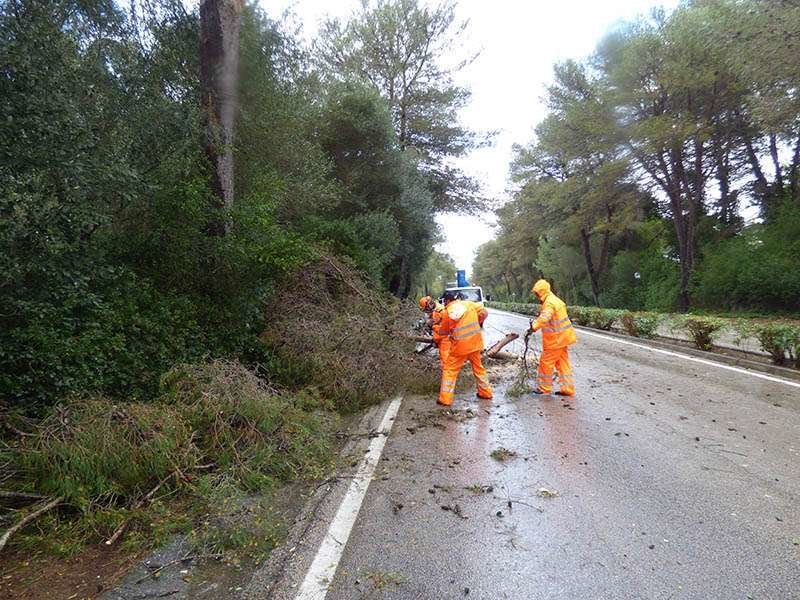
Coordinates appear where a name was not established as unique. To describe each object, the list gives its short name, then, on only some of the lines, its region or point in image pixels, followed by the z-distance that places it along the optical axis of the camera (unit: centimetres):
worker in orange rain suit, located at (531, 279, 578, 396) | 707
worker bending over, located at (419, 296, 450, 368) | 714
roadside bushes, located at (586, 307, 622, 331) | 1805
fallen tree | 844
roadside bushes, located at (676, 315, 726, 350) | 1100
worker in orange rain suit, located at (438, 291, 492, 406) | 666
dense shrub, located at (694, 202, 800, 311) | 2095
